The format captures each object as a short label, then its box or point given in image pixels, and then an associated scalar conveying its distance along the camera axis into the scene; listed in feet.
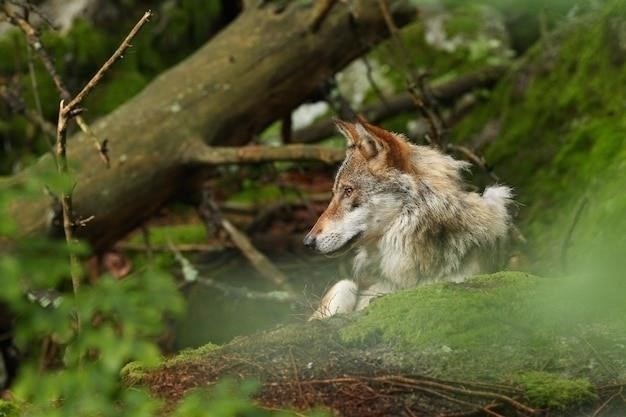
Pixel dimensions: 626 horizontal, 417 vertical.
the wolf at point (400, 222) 42.37
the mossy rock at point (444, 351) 28.07
